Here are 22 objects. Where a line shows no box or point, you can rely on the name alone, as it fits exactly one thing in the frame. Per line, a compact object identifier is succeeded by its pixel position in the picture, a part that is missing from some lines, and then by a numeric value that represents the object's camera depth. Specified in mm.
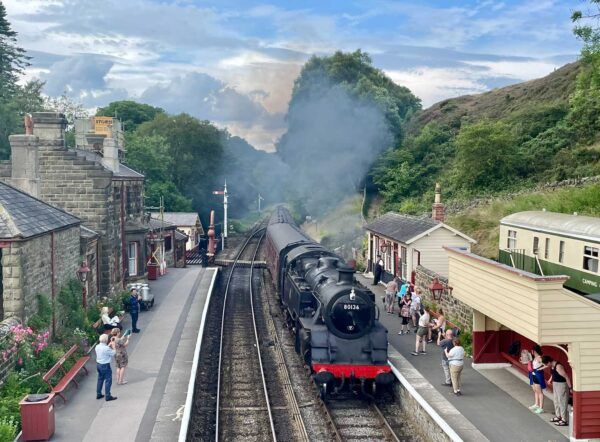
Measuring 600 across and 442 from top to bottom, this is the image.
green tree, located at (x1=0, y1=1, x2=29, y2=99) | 55938
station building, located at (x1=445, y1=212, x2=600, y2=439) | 10508
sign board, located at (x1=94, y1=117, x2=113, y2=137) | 36375
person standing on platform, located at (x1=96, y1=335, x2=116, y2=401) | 12523
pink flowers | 11847
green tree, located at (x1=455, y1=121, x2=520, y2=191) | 36500
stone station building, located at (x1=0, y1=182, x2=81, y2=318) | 12984
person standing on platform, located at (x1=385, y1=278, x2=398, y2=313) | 21297
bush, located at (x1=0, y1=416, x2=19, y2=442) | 9688
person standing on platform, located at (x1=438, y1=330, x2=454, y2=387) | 13438
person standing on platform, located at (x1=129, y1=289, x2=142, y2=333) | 18156
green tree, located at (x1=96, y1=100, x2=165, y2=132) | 75375
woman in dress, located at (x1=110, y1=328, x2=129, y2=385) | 13453
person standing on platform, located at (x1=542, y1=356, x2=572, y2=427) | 11062
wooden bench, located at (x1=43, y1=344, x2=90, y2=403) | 12288
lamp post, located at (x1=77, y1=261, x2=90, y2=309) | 18547
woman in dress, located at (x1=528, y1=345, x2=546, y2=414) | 11797
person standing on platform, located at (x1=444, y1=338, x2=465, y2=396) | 12827
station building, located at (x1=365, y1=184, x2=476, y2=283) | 23578
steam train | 13578
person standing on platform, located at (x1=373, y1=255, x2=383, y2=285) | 27338
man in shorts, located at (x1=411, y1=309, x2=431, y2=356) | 15906
